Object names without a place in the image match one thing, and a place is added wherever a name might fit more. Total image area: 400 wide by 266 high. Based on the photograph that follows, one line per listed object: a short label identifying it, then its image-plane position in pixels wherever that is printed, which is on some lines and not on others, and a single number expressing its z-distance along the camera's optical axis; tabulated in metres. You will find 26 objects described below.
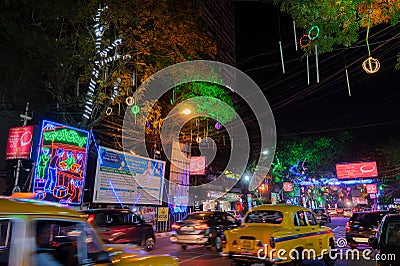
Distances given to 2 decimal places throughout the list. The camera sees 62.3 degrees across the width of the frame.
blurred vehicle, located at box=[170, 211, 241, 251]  12.49
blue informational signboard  15.80
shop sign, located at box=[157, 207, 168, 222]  19.61
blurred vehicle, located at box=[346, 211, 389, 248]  12.33
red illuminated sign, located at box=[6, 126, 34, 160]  12.33
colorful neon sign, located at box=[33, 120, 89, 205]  12.69
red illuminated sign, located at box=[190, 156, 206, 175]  23.80
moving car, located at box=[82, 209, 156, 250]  10.65
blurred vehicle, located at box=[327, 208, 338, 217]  52.72
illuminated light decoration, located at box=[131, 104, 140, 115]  15.95
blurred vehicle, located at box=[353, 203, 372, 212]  60.52
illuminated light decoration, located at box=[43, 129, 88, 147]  12.91
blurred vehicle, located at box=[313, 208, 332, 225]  26.94
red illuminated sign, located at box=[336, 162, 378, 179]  30.92
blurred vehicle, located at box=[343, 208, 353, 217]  48.42
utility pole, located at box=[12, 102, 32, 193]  11.27
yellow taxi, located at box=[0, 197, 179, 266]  2.57
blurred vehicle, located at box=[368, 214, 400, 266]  5.48
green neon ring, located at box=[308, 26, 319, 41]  8.27
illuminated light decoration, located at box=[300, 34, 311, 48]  8.76
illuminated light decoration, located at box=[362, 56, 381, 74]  8.14
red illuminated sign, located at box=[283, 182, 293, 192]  36.94
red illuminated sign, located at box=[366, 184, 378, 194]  42.81
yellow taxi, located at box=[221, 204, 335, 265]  7.42
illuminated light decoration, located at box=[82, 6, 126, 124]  14.08
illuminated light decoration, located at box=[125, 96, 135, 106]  14.85
